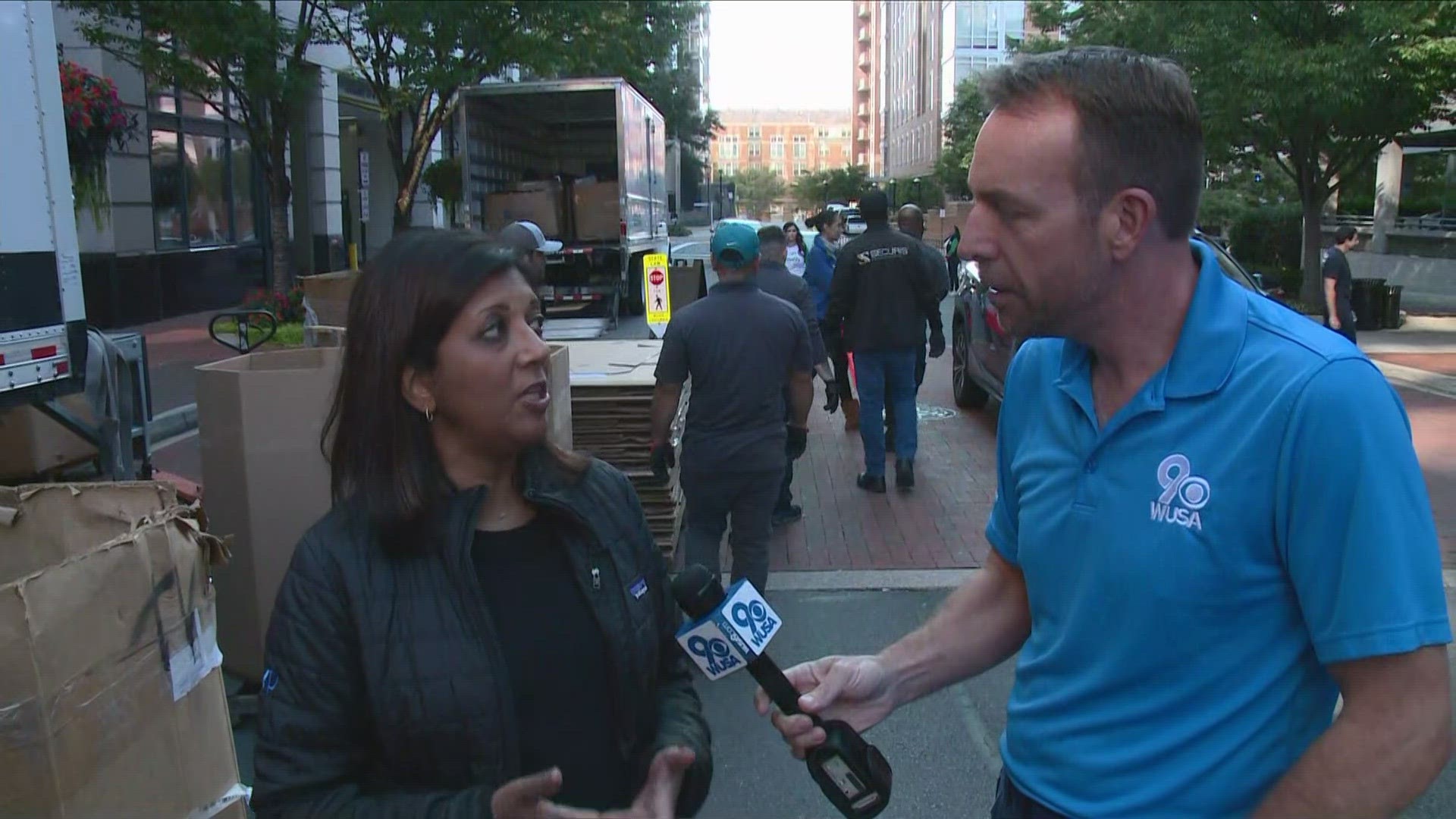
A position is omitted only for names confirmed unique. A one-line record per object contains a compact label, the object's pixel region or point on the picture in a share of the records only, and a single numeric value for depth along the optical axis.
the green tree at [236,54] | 12.53
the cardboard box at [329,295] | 6.98
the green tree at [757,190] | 129.75
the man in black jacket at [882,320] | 8.21
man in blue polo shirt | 1.48
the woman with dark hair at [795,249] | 12.46
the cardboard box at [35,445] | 5.52
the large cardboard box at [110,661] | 2.21
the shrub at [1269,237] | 26.70
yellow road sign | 9.95
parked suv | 9.59
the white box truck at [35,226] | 4.82
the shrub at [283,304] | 13.64
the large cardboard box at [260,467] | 4.15
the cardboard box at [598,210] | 17.75
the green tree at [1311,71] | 16.80
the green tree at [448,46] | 14.02
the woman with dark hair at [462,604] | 1.80
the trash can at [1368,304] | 19.09
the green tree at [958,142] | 46.38
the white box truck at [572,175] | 16.70
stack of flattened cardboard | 6.18
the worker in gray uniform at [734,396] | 5.33
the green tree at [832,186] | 88.81
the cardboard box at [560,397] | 4.84
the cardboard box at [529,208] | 17.03
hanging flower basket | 8.41
